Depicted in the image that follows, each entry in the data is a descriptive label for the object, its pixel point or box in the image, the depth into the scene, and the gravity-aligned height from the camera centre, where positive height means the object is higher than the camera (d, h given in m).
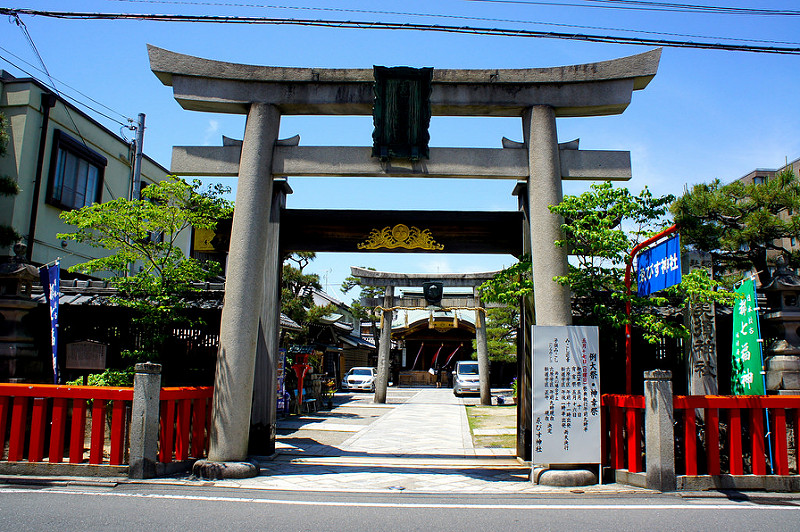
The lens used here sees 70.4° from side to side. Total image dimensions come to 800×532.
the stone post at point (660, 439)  7.67 -1.08
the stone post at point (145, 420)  8.09 -1.04
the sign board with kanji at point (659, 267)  7.74 +1.29
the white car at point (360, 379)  32.69 -1.62
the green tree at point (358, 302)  39.38 +3.56
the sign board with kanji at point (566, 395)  8.25 -0.57
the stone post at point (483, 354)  23.19 +0.01
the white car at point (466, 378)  27.78 -1.19
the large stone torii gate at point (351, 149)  9.27 +3.57
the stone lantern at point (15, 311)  10.25 +0.61
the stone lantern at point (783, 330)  9.73 +0.55
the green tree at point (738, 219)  18.94 +4.84
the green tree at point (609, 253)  8.32 +1.59
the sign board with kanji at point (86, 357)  11.77 -0.23
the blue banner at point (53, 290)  10.09 +0.99
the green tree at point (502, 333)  26.27 +1.03
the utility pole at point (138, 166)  19.28 +6.23
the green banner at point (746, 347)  9.09 +0.22
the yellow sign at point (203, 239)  11.13 +2.12
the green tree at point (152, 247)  10.37 +1.90
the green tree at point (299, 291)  25.83 +2.85
